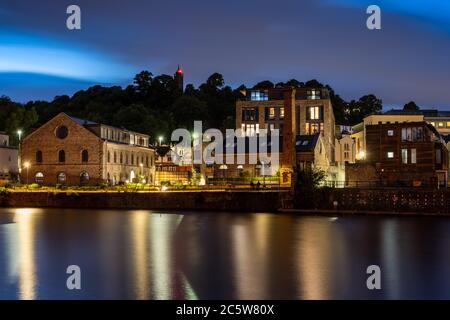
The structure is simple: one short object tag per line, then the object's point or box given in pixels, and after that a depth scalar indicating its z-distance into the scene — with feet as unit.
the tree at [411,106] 559.96
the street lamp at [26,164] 257.75
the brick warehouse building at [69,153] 253.85
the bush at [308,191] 202.28
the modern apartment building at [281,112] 350.84
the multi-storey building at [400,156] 221.23
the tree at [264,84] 525.30
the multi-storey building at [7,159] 300.81
